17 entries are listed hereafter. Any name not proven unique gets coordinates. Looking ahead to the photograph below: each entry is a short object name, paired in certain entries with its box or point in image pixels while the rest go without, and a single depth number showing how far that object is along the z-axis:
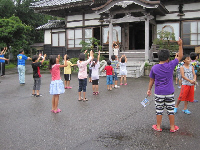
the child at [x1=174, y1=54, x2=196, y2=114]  5.56
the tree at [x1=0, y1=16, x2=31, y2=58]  20.09
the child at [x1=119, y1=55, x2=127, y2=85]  10.17
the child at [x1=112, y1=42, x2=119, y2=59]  15.21
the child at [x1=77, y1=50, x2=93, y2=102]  7.05
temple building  14.91
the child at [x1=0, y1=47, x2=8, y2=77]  14.16
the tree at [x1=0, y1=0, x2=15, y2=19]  29.55
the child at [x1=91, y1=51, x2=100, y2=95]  8.20
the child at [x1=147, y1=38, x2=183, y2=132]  4.32
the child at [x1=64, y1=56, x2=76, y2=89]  9.64
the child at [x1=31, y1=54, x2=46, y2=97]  7.93
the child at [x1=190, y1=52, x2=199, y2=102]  6.13
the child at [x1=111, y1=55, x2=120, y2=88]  9.76
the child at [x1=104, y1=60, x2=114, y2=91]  9.10
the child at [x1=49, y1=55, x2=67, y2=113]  5.88
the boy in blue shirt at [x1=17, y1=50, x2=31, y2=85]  10.38
